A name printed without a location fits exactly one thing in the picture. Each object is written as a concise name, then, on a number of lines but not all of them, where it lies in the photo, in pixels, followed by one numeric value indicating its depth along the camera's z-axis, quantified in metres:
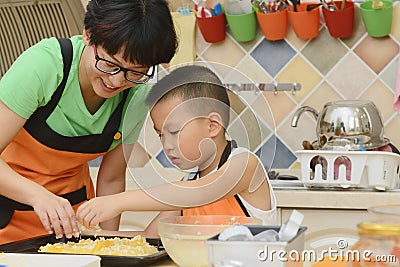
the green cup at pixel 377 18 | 2.49
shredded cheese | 1.25
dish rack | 2.14
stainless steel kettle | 2.28
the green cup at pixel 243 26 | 2.64
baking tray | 1.18
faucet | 2.41
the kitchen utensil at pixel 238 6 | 2.65
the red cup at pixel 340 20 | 2.53
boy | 1.24
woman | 1.41
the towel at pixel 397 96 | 2.49
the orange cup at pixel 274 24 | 2.60
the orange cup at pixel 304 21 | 2.57
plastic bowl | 1.09
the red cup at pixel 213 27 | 2.68
